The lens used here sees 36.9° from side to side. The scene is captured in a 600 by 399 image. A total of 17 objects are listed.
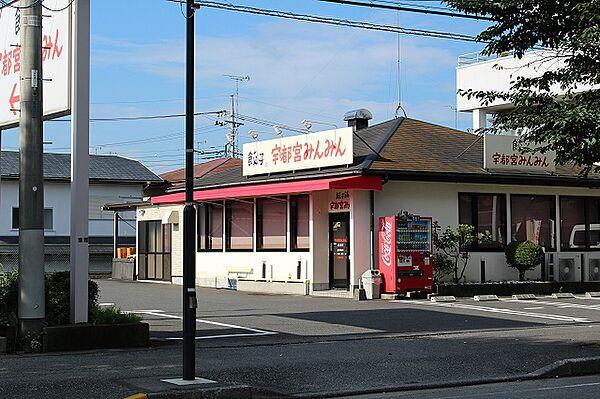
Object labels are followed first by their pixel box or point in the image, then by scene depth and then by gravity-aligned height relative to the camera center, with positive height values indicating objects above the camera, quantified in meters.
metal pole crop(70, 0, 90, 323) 14.37 +1.56
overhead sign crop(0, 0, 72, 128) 14.76 +3.35
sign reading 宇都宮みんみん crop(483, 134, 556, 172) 27.98 +3.07
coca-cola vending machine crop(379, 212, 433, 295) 24.97 +0.05
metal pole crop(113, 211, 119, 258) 39.28 +0.69
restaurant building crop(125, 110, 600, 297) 26.09 +1.64
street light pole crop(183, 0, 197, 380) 10.56 +0.28
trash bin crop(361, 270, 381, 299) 25.11 -0.76
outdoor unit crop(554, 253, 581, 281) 28.38 -0.43
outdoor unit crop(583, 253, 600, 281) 29.11 -0.51
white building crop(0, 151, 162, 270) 43.03 +3.05
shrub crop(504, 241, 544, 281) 27.11 -0.01
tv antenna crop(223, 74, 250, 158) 85.75 +11.45
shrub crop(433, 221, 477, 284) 26.31 +0.19
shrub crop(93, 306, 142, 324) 14.85 -0.99
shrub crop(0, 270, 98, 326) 14.47 -0.68
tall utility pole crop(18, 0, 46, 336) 13.95 +1.26
